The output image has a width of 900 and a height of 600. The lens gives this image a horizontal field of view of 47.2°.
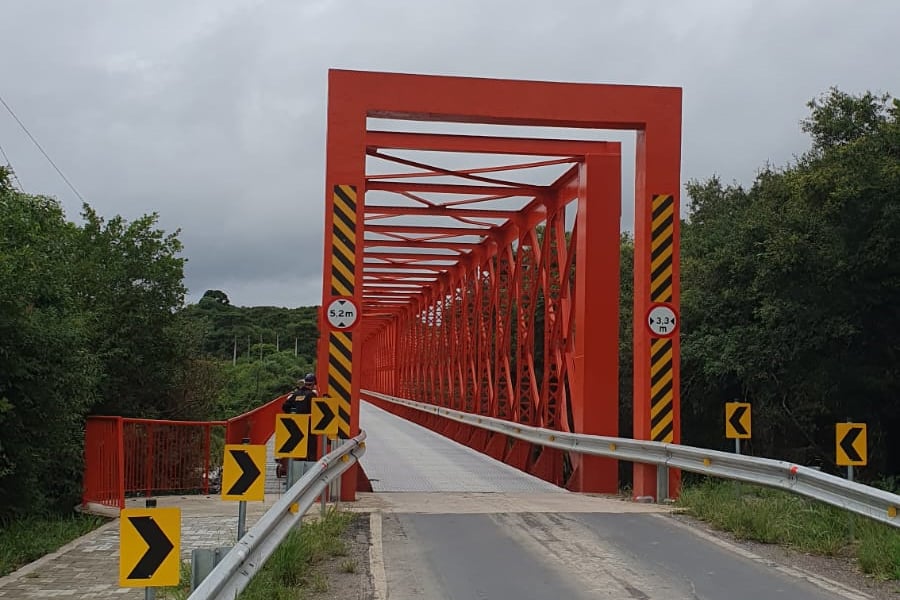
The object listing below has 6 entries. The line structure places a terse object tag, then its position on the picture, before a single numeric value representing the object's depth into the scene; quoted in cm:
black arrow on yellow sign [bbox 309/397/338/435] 980
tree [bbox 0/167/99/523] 1142
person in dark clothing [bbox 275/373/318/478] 1369
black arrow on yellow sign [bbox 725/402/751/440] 1029
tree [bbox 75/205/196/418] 1717
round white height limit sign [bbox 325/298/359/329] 1165
